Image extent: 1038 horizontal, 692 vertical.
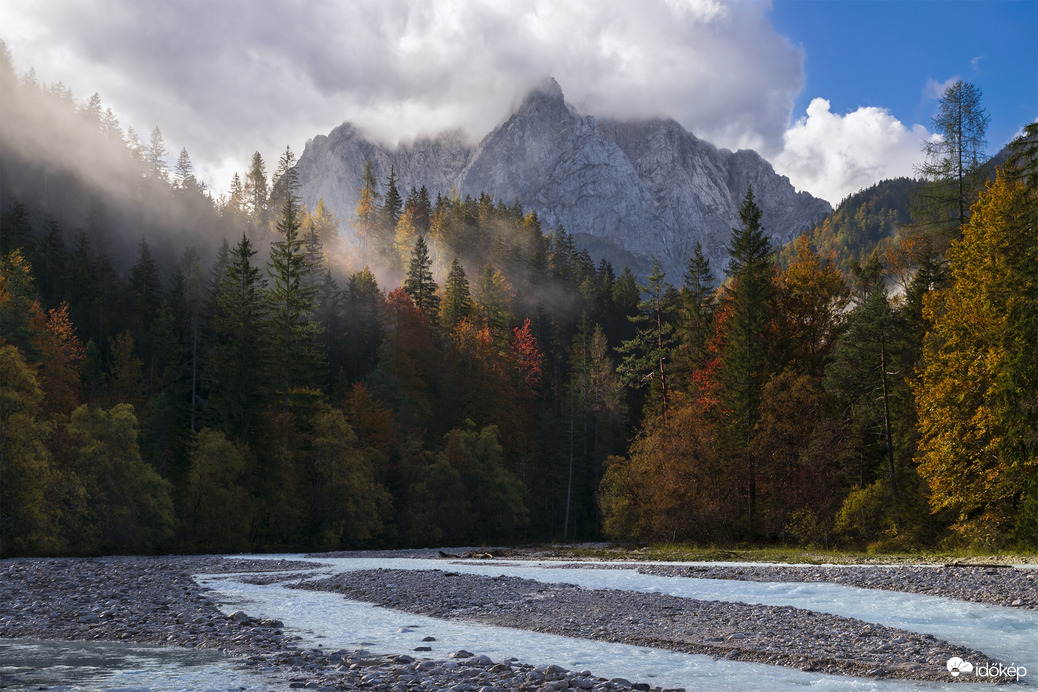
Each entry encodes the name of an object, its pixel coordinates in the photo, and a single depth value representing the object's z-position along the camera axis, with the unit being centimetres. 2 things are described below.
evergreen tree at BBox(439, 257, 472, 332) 9719
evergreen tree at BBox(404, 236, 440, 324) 9669
